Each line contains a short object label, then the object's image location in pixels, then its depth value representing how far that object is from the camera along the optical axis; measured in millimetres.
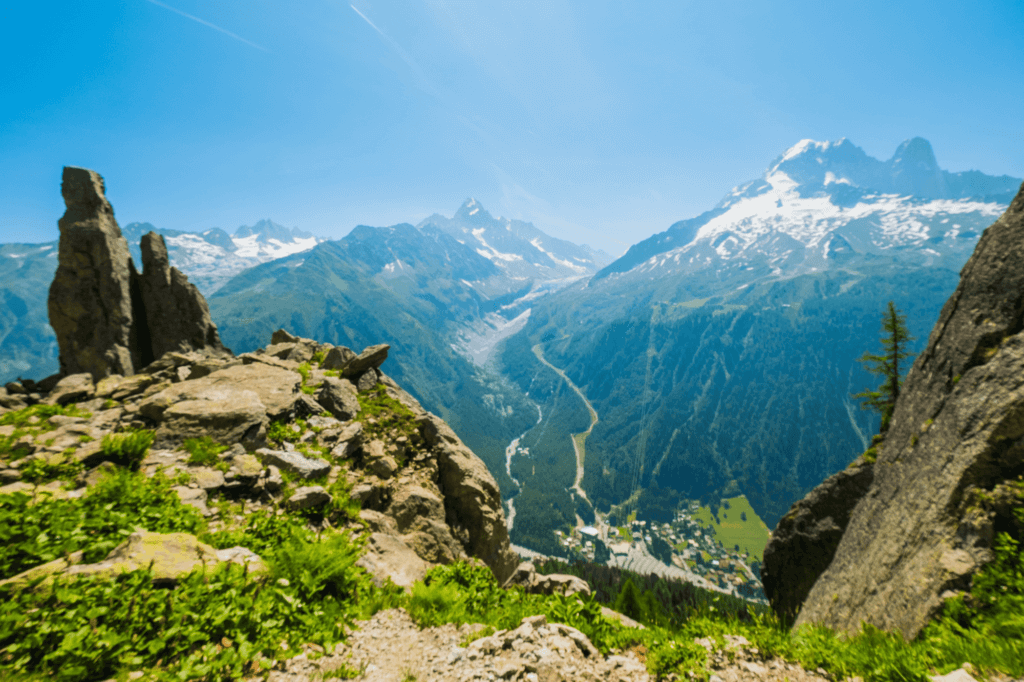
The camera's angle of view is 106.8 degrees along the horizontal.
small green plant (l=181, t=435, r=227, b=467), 10922
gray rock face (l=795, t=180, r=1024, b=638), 9602
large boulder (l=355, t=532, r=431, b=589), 9594
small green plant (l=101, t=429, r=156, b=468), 10297
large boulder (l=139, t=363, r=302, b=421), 13039
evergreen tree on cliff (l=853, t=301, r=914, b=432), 28672
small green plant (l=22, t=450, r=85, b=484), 9141
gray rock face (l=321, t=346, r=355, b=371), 21391
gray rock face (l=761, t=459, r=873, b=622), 22312
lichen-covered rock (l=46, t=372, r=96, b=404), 16312
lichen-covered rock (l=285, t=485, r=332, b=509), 10461
